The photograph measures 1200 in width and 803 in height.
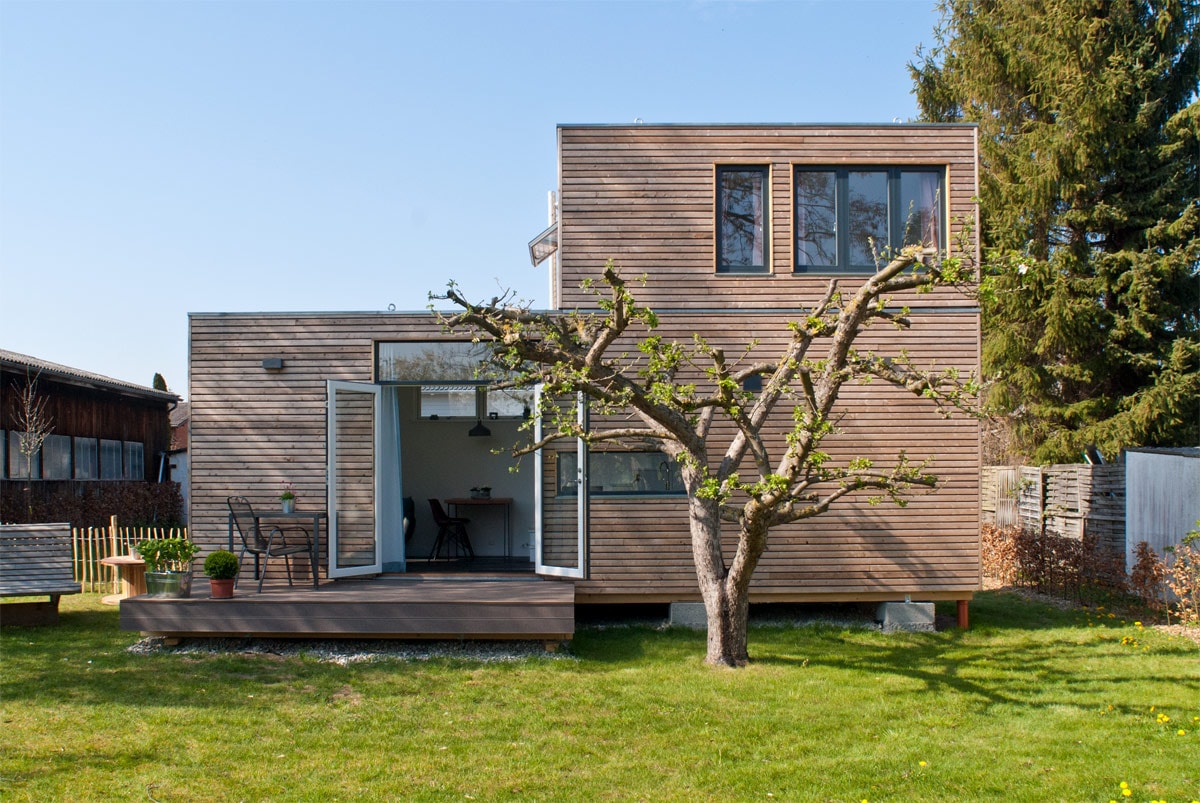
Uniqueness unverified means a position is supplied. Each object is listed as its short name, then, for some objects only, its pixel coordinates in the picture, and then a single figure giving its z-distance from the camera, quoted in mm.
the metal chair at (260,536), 9641
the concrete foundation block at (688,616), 9844
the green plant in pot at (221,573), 8688
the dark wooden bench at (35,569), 9445
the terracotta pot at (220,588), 8727
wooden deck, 8570
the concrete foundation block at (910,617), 9938
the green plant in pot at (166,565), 8648
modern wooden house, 9898
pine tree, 14961
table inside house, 12578
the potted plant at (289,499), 9838
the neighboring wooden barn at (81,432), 17000
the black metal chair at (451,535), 12602
